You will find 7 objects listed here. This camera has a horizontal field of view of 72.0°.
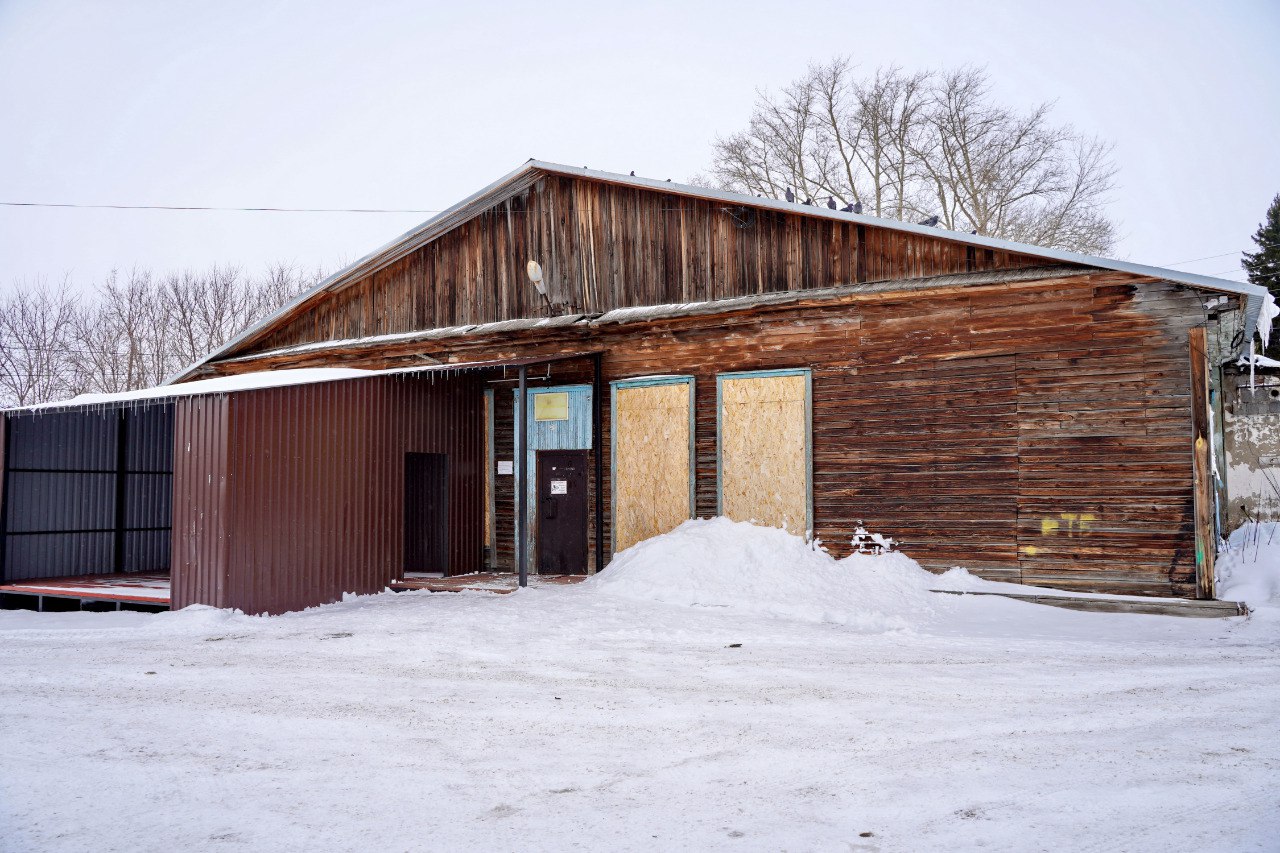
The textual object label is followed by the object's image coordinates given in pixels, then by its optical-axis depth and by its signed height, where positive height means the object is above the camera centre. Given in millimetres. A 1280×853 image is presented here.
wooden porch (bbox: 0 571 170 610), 11461 -1654
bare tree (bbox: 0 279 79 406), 35938 +5040
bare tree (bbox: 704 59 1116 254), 28984 +10184
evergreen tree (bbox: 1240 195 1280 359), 32375 +7918
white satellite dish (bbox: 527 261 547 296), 14406 +3156
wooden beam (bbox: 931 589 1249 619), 9539 -1555
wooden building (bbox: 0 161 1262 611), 10234 +1155
